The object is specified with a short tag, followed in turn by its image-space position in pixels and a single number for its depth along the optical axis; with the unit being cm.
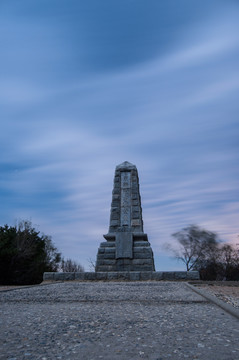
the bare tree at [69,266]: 3278
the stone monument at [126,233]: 1230
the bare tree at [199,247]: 2520
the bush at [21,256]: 1934
